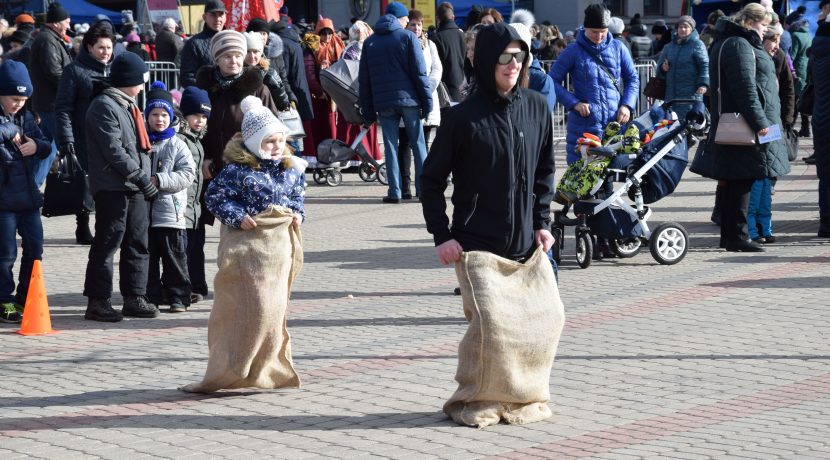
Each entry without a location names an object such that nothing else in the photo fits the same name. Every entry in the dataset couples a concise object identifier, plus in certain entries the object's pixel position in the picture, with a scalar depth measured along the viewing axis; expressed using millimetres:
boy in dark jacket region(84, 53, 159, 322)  17900
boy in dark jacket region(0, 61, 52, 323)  18286
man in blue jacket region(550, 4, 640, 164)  22546
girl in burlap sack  13752
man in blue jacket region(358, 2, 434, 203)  28839
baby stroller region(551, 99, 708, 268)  21685
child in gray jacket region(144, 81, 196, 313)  18672
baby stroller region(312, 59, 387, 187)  31674
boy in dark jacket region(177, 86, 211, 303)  19043
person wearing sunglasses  12535
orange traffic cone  17559
